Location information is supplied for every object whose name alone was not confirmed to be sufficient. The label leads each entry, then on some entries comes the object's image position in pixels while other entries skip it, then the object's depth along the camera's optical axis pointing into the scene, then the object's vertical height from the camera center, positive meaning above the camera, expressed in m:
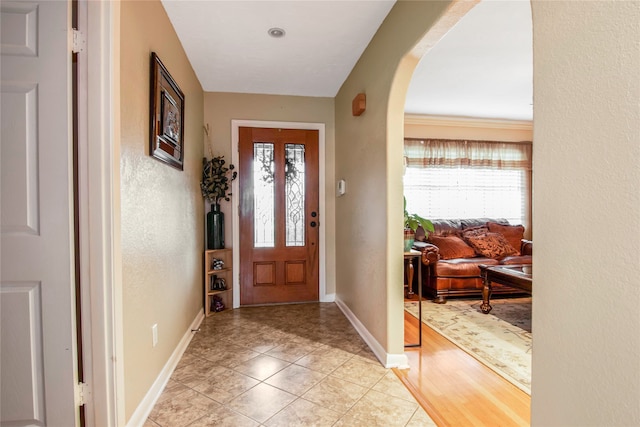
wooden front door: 3.66 -0.06
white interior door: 1.22 +0.01
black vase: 3.35 -0.17
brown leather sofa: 3.75 -0.60
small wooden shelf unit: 3.28 -0.76
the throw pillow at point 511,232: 4.45 -0.34
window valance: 4.83 +0.93
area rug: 2.18 -1.13
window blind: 4.86 +0.51
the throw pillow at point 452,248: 4.03 -0.52
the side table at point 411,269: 2.34 -0.49
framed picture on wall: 1.80 +0.63
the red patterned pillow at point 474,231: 4.37 -0.33
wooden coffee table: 2.81 -0.68
